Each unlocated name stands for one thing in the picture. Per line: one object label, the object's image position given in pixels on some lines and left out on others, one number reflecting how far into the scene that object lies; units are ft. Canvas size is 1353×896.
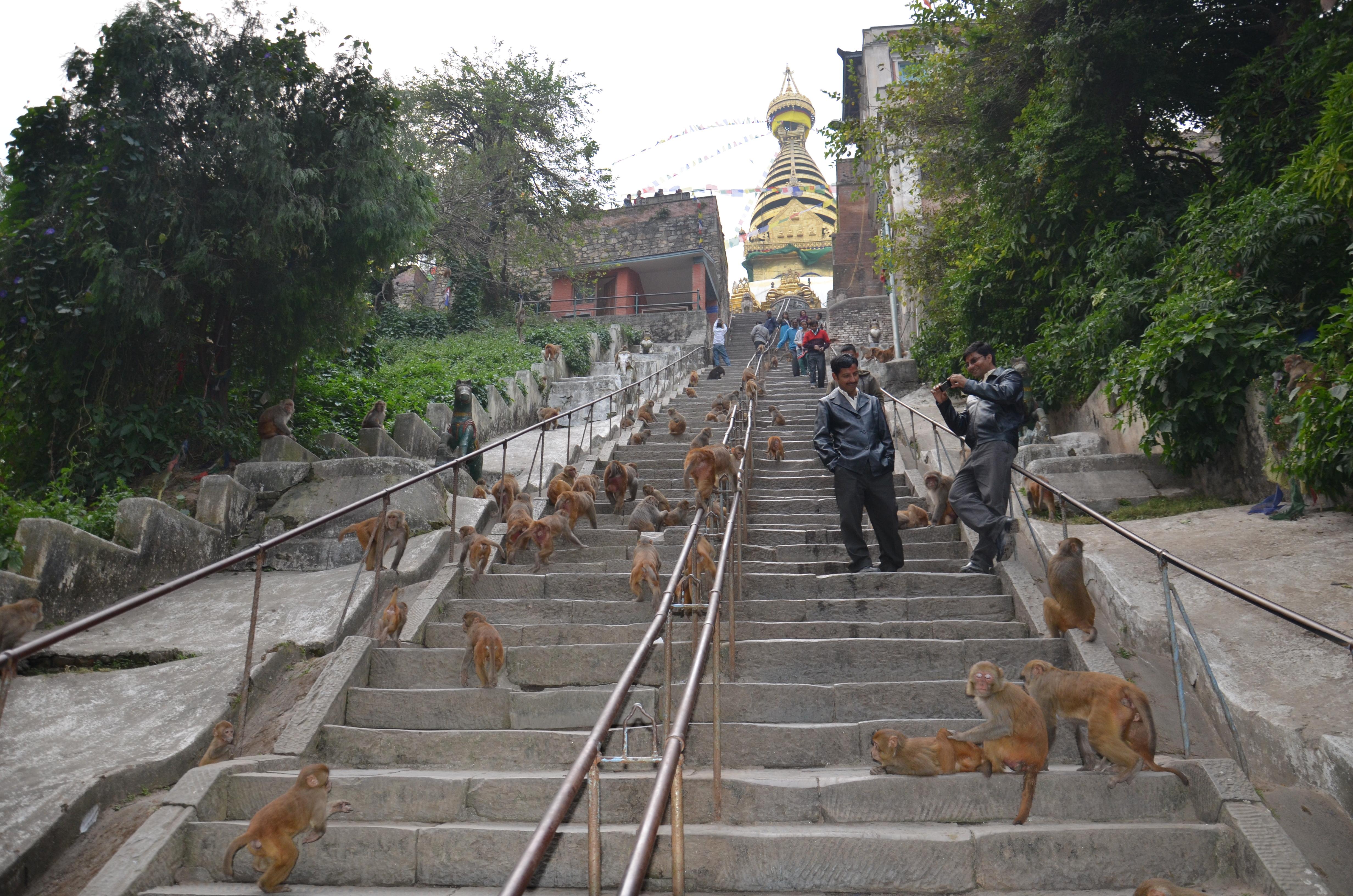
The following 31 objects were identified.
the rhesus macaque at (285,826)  11.62
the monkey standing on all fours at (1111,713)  12.17
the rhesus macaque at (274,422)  33.09
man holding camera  20.10
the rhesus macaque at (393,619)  18.22
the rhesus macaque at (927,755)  12.89
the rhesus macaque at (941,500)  26.30
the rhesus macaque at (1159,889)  9.86
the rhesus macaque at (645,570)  19.62
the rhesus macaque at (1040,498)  24.77
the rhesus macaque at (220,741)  14.89
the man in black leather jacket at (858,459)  21.02
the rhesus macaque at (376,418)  37.78
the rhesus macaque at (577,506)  25.46
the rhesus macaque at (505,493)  27.99
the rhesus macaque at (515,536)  24.34
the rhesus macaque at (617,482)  29.58
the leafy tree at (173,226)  30.01
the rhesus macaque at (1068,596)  16.37
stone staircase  11.56
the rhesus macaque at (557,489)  28.14
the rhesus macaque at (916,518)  26.37
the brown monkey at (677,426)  40.57
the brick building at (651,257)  97.81
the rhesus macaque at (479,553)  22.13
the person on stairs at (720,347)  74.90
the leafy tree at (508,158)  75.82
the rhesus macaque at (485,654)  16.69
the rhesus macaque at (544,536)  23.22
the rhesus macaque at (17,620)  17.93
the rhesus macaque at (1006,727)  12.33
